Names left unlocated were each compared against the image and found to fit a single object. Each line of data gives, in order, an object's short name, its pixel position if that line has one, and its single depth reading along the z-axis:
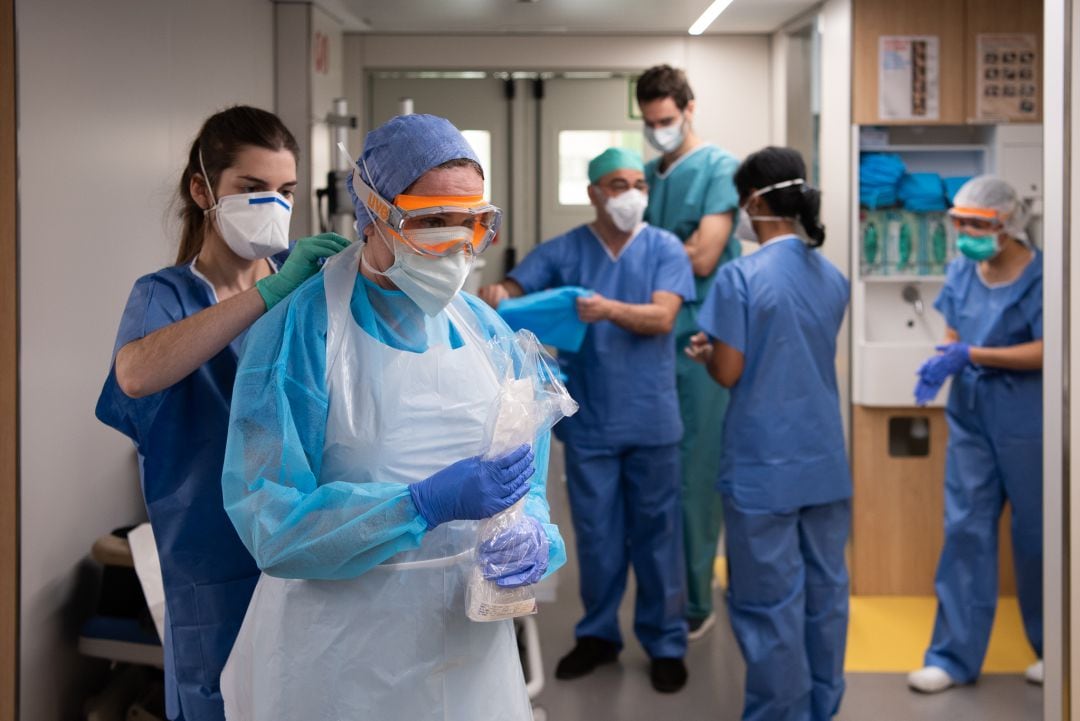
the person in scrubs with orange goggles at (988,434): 3.37
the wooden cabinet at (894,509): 4.17
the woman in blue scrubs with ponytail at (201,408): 1.85
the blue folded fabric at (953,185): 4.20
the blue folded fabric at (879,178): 4.14
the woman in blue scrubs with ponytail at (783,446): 2.79
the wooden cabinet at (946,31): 4.05
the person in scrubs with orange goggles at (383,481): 1.44
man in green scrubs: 3.71
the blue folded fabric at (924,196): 4.18
